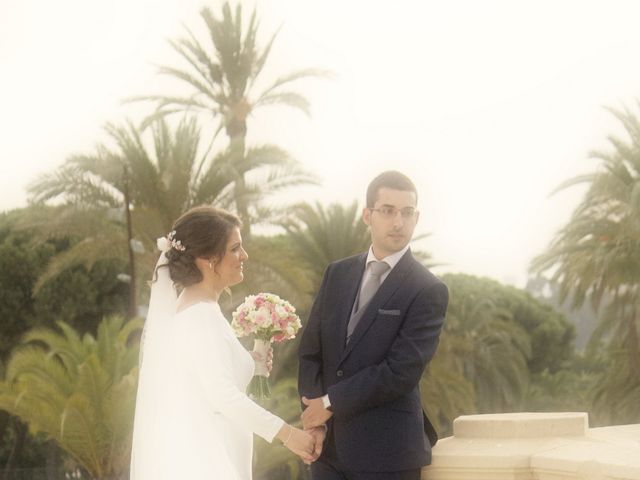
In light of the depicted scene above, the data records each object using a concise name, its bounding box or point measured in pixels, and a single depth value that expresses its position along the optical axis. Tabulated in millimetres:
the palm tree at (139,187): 21609
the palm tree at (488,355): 32938
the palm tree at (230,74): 28344
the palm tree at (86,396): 18172
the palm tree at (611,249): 26719
